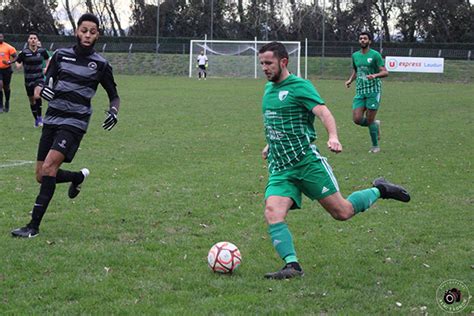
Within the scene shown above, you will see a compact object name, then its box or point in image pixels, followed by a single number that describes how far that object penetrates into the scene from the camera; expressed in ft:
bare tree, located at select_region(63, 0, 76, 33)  199.60
